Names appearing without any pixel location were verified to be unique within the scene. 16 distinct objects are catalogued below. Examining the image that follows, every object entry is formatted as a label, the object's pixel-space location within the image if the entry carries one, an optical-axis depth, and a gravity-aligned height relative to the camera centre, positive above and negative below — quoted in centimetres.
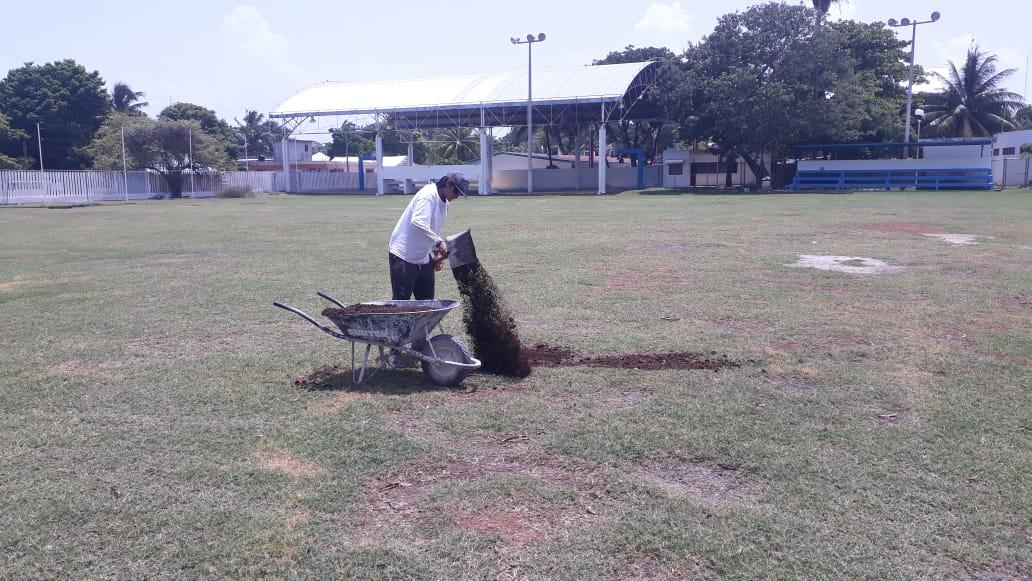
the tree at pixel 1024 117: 6919 +677
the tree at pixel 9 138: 5019 +407
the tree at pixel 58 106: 5722 +668
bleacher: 4162 +76
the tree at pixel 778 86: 4125 +569
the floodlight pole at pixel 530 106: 4704 +529
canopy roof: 4714 +600
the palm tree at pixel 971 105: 5528 +621
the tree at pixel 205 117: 7131 +735
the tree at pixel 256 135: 10331 +815
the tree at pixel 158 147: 4806 +312
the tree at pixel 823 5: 5422 +1282
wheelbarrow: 589 -106
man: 660 -34
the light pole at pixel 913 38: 4158 +820
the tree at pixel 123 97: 7769 +982
